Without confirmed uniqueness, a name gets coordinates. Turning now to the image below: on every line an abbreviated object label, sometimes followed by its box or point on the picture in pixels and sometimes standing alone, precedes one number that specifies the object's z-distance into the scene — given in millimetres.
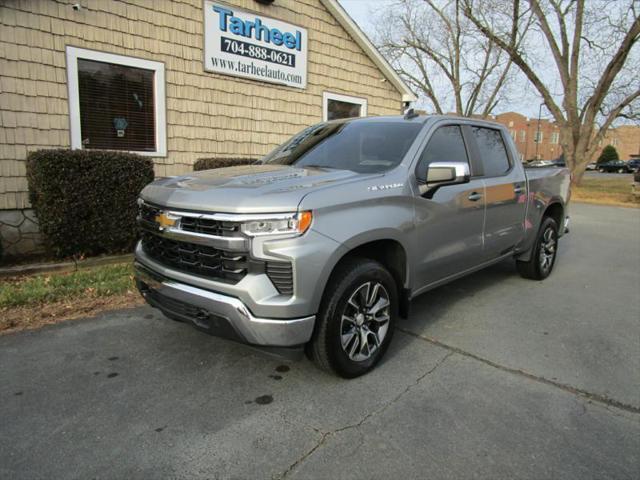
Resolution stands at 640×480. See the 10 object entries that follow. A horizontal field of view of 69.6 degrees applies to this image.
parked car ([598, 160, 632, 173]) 53416
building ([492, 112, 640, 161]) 77938
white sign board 8134
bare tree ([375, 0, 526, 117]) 30031
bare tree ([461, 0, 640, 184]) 21250
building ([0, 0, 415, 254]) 6359
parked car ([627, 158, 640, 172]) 51625
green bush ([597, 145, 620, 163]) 65000
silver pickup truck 2648
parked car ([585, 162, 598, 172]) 59944
